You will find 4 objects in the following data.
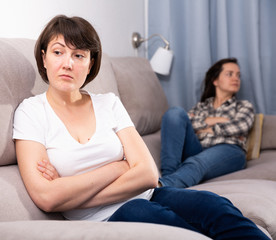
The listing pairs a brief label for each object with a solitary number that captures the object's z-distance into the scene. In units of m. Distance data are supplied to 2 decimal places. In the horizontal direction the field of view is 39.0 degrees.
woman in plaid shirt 1.92
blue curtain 2.60
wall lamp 2.61
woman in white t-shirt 1.05
